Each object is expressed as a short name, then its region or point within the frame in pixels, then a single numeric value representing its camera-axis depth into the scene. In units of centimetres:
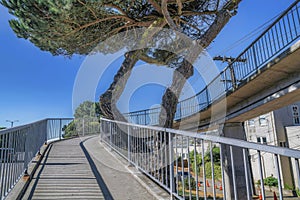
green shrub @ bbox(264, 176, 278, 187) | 1252
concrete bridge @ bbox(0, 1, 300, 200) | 247
